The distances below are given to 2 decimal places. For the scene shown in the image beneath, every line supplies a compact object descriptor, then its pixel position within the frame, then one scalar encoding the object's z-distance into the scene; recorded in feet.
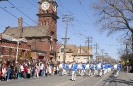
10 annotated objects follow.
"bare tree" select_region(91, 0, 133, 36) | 89.04
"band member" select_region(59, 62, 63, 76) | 104.89
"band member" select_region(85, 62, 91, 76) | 102.89
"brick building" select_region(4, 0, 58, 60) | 202.58
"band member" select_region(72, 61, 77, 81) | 74.84
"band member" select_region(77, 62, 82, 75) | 101.33
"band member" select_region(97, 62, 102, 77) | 100.95
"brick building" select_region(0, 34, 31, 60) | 120.78
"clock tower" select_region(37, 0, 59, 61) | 211.61
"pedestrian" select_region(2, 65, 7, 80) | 70.07
